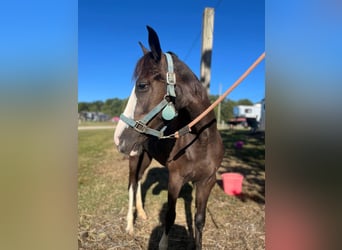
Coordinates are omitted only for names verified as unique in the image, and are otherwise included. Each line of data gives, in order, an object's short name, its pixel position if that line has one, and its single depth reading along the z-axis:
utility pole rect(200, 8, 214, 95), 4.84
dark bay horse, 2.14
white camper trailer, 17.86
